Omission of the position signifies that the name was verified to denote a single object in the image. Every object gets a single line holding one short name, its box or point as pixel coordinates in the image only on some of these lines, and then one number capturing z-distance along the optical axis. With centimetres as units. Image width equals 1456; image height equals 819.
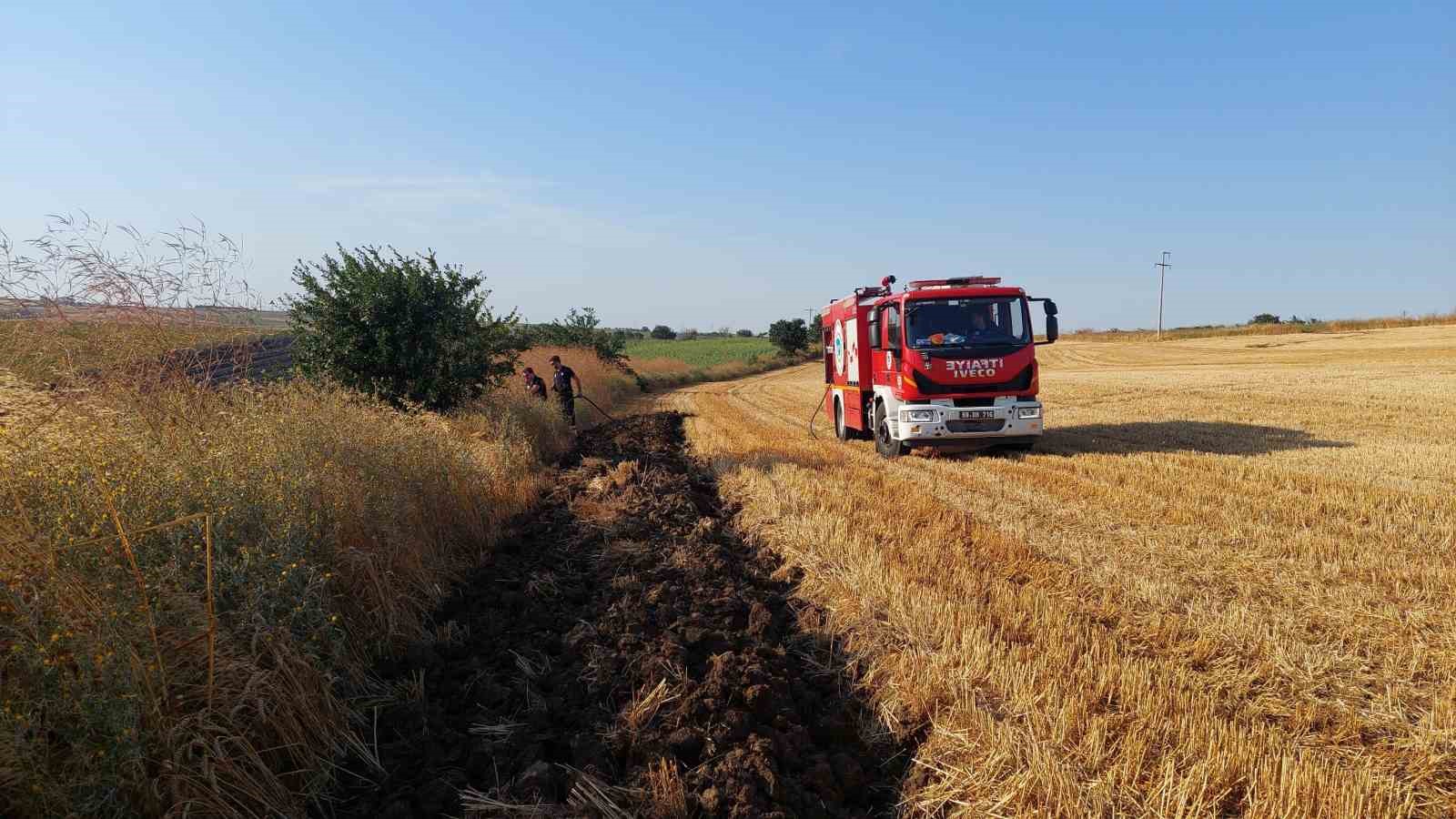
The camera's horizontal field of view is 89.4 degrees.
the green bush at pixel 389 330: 1096
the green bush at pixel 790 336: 5625
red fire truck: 1050
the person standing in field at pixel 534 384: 1487
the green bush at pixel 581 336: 3338
